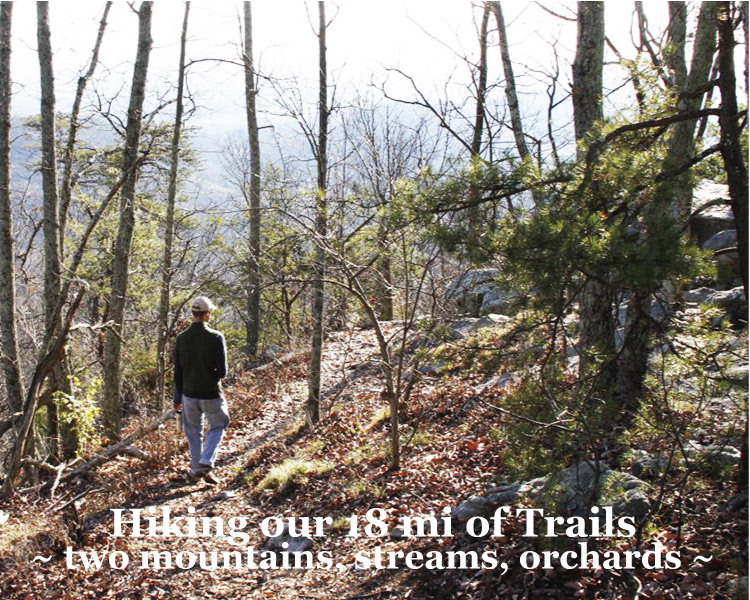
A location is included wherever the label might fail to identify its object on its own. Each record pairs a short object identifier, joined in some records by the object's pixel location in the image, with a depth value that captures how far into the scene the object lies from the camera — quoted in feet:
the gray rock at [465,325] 39.63
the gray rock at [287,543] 19.56
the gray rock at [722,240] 31.01
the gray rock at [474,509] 17.74
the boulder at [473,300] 45.44
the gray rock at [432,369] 35.58
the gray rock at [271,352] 50.52
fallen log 26.19
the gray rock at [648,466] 15.44
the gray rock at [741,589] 11.19
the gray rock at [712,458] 12.18
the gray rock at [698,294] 28.58
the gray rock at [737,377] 11.03
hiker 23.70
